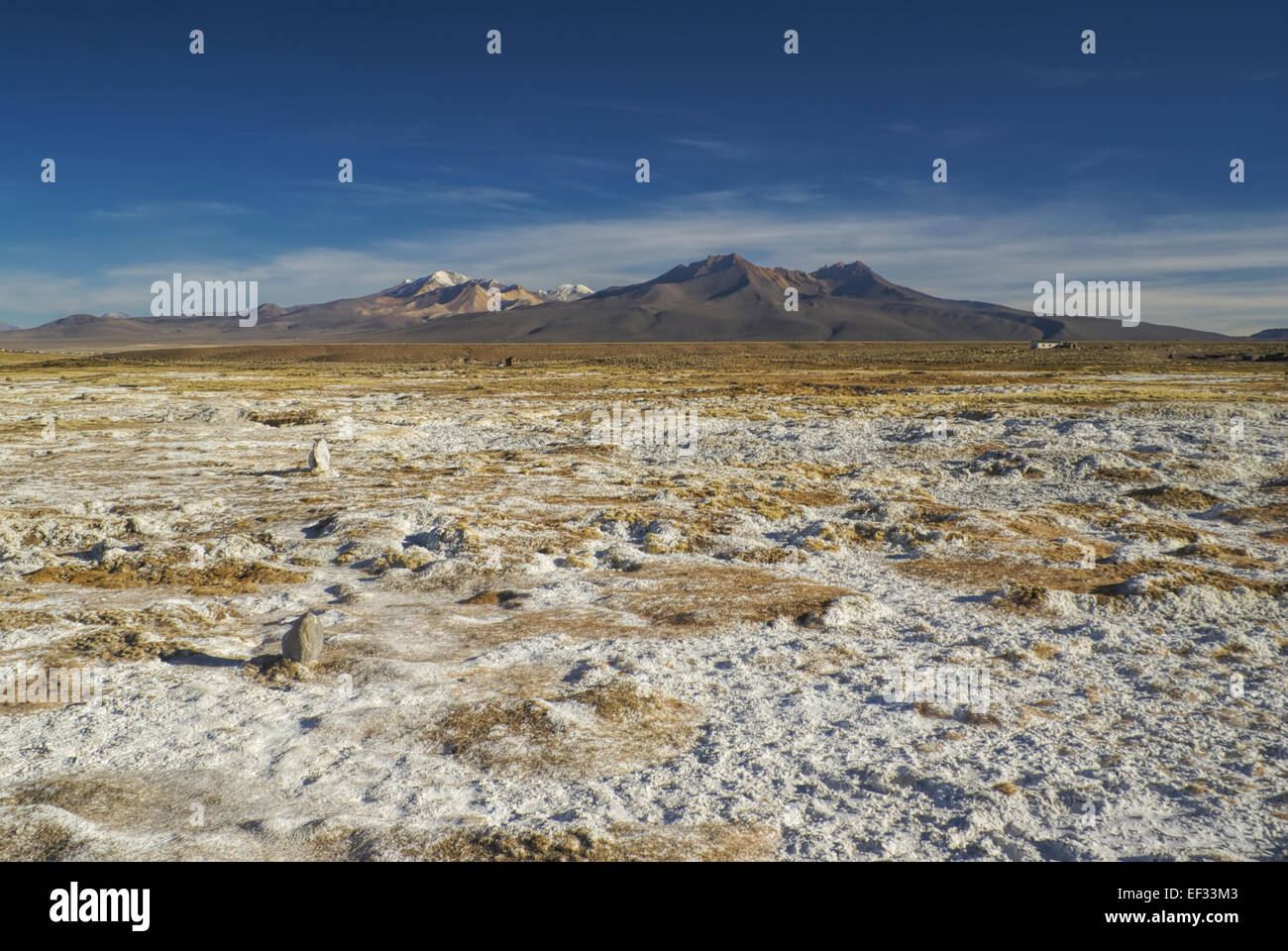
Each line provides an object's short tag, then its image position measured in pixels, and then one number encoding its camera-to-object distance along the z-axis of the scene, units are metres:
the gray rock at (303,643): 8.99
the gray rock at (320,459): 21.70
